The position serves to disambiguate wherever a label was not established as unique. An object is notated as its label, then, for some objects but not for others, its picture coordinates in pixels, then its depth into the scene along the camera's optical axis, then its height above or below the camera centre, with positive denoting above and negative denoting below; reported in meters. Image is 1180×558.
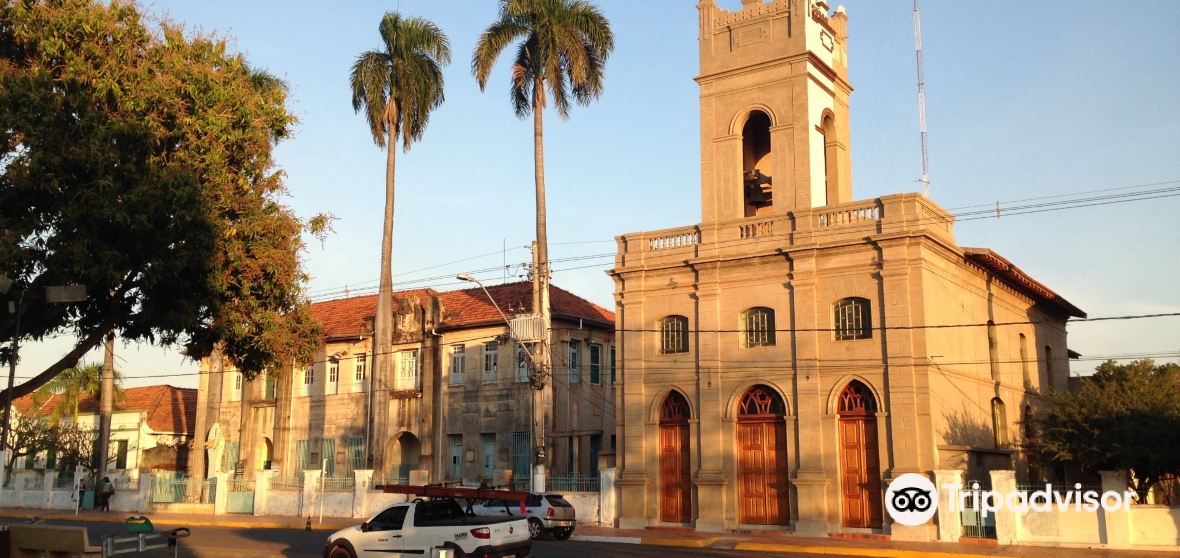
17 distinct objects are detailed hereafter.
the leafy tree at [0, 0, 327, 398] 15.98 +4.31
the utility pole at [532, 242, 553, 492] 33.38 +2.68
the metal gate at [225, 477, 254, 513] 40.31 -1.22
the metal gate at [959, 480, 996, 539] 26.03 -1.41
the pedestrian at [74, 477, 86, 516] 44.12 -1.02
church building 28.56 +3.88
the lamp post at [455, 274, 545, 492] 33.19 +0.57
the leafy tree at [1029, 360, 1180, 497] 26.22 +0.81
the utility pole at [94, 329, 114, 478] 43.62 +2.17
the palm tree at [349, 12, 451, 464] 41.47 +14.63
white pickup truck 17.95 -1.18
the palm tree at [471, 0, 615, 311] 36.59 +14.08
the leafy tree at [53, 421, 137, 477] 50.69 +0.87
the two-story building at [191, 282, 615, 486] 40.62 +2.58
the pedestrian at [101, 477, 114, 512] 42.53 -0.98
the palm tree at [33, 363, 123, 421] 52.19 +3.78
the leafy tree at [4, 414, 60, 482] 50.59 +1.30
